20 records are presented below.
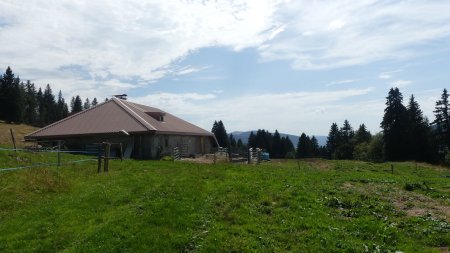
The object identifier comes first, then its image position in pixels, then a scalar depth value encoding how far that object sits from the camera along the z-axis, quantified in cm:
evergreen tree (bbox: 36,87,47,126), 12938
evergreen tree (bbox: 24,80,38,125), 13012
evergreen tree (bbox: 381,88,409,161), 7825
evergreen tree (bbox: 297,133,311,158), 12144
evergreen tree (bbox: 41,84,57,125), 13115
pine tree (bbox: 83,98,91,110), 18038
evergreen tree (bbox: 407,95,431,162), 7750
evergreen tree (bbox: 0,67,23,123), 10175
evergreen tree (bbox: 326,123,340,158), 13200
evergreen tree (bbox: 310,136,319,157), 12691
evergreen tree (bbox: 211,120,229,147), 11212
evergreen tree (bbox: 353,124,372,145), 12350
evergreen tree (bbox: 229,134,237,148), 13251
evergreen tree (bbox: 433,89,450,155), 9025
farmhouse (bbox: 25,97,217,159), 4294
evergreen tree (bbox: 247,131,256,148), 13188
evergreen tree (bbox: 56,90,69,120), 13238
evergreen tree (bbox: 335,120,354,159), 12194
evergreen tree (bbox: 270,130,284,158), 12800
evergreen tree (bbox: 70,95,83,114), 14612
